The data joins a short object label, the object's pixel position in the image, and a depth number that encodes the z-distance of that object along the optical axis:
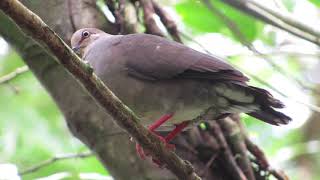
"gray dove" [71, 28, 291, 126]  6.35
